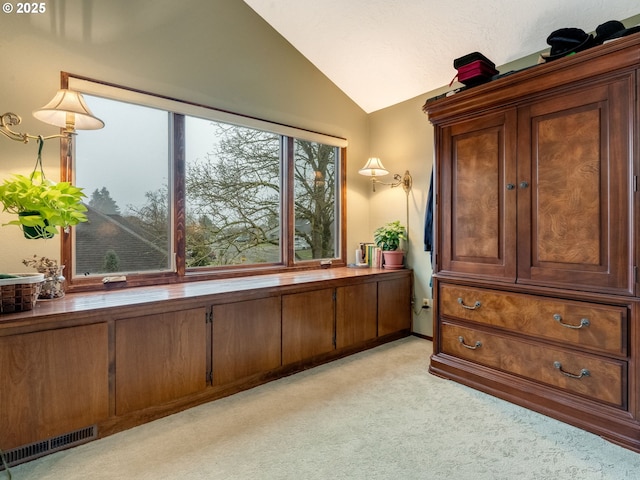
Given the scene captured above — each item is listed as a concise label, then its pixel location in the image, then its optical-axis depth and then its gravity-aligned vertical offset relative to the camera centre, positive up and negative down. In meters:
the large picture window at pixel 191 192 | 2.45 +0.42
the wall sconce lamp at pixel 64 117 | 1.95 +0.72
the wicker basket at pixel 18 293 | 1.75 -0.26
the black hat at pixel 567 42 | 2.04 +1.16
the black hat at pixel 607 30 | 1.98 +1.17
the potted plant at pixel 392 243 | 3.70 -0.04
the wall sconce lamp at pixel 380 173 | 3.71 +0.71
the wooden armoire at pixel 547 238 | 1.87 +0.00
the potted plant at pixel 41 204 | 1.79 +0.20
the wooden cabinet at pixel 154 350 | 1.72 -0.68
